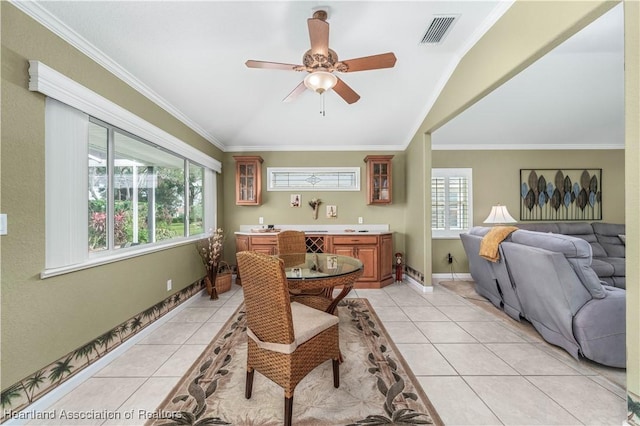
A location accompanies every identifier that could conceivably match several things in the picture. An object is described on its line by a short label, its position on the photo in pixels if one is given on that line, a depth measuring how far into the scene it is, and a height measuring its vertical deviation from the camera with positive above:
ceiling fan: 1.85 +1.19
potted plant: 3.58 -0.70
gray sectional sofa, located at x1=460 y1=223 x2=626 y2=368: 1.90 -0.72
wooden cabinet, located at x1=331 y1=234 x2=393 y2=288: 4.09 -0.68
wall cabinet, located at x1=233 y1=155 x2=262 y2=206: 4.45 +0.56
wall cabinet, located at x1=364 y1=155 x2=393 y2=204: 4.53 +0.56
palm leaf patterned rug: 1.49 -1.25
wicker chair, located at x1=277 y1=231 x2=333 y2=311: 2.29 -0.49
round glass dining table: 1.83 -0.50
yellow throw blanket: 2.77 -0.35
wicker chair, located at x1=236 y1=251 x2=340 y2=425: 1.34 -0.73
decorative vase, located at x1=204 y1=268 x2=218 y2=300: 3.53 -1.03
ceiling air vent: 2.27 +1.78
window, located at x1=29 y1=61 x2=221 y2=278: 1.69 +0.29
